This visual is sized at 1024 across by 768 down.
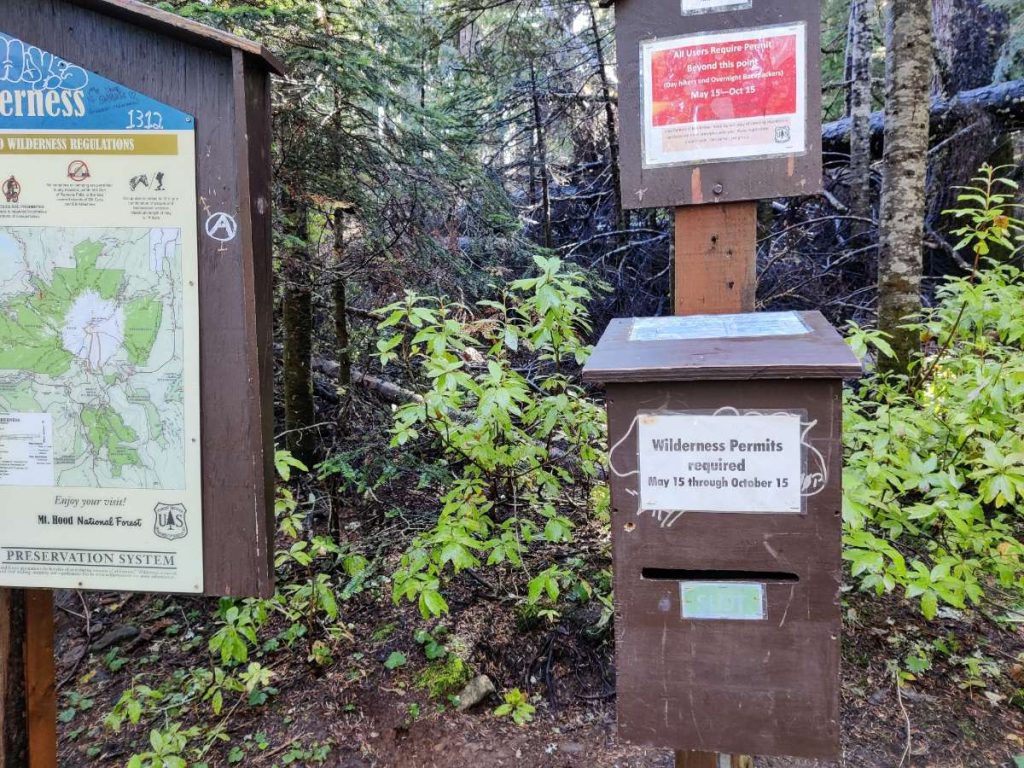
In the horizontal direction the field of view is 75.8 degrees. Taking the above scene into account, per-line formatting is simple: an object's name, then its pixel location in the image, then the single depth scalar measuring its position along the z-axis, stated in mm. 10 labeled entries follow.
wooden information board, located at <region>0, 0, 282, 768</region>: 1702
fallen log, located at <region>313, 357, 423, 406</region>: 5395
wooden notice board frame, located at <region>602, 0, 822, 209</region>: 1750
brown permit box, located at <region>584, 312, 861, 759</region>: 1458
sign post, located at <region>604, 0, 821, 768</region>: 1760
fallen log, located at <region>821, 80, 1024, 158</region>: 6934
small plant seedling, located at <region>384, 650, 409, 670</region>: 3422
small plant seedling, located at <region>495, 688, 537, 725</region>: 3082
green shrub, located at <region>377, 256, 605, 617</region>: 2594
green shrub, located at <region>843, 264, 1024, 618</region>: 2268
